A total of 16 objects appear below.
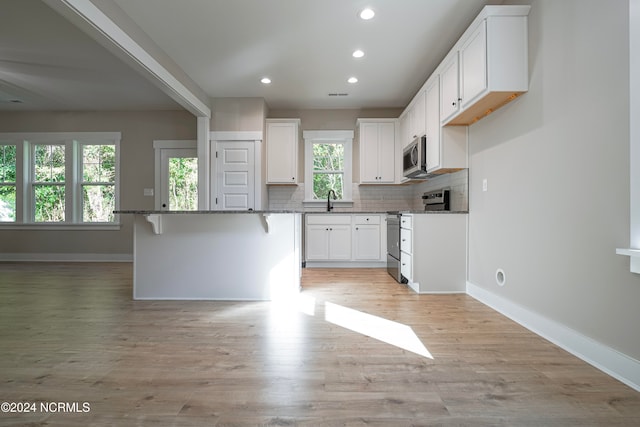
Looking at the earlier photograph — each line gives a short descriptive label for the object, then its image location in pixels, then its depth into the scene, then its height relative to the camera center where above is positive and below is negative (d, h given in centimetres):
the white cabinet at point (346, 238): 488 -41
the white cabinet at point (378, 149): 516 +102
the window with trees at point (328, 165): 541 +80
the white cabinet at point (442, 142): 333 +75
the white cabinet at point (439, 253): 329 -43
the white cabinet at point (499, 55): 232 +118
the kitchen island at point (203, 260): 304 -47
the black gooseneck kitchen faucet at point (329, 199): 525 +20
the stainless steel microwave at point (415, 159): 390 +70
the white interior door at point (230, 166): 492 +70
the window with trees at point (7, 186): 568 +45
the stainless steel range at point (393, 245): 387 -44
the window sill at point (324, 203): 543 +14
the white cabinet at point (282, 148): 514 +103
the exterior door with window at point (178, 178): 560 +59
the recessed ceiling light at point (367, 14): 283 +180
